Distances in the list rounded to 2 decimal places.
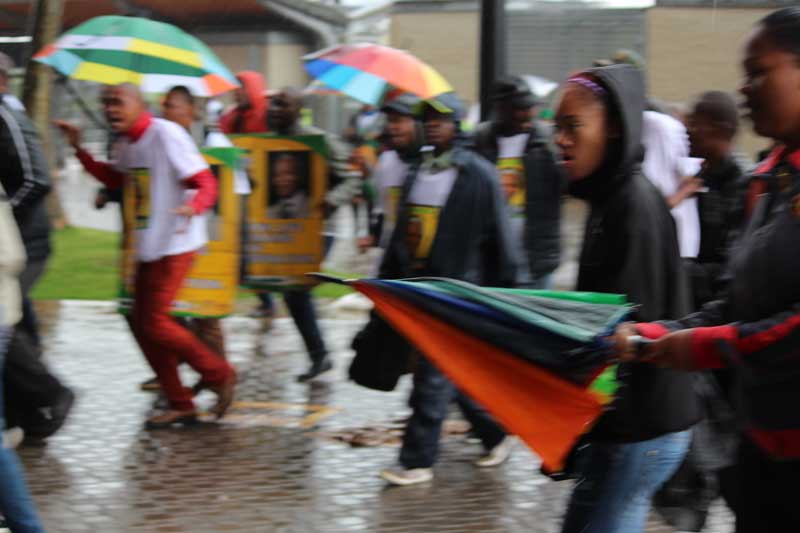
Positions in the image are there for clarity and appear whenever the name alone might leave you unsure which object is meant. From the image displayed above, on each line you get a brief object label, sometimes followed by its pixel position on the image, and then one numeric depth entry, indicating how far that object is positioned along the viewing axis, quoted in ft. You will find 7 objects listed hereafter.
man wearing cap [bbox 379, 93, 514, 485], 35.17
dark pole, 45.47
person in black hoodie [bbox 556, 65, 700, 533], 19.41
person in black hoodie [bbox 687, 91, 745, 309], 36.37
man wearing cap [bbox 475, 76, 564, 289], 42.60
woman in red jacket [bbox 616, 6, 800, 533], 15.99
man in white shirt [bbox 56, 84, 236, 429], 40.04
